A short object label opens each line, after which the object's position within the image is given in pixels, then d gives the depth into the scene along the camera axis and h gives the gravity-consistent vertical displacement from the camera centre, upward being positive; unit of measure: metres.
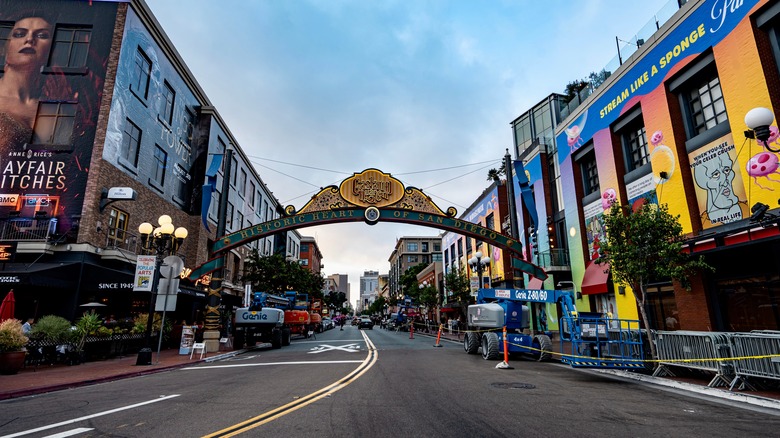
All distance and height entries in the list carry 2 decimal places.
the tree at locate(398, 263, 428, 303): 80.09 +7.15
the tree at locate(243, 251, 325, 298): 39.28 +3.89
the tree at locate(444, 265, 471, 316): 35.94 +2.22
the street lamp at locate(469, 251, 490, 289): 23.05 +2.81
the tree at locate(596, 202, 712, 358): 12.32 +1.89
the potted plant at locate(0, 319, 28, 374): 11.34 -0.89
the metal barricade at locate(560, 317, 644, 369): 11.22 -1.06
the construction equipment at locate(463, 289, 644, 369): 11.68 -0.79
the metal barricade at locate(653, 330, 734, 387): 9.12 -1.07
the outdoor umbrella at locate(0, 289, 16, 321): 13.79 +0.24
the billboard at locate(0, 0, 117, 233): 19.80 +11.21
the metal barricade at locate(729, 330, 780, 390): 8.18 -0.96
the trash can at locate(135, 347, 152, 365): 13.98 -1.48
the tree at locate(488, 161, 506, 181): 42.38 +14.59
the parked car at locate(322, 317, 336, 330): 56.69 -1.78
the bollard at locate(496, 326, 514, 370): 12.68 -1.70
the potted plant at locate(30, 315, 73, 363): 13.70 -0.69
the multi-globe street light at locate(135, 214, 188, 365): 14.85 +2.94
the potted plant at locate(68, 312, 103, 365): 14.38 -0.67
